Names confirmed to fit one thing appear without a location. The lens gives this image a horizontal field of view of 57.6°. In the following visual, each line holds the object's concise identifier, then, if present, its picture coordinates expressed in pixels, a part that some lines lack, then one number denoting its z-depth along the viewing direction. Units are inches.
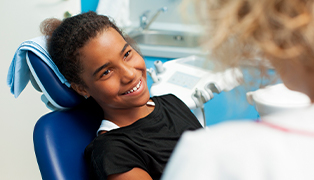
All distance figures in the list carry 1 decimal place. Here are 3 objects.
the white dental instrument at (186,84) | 43.1
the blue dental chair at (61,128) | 31.5
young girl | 32.9
